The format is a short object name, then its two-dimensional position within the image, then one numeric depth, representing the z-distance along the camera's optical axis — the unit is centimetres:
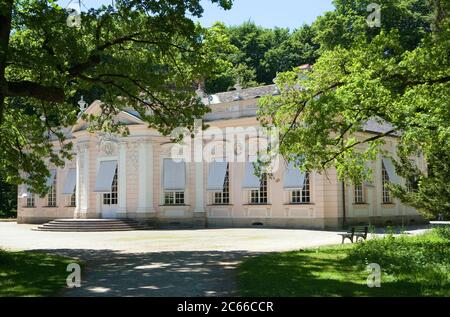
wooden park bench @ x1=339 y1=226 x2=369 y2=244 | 1769
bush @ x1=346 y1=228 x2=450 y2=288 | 943
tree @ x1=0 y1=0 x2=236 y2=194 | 1293
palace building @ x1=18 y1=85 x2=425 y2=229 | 3009
